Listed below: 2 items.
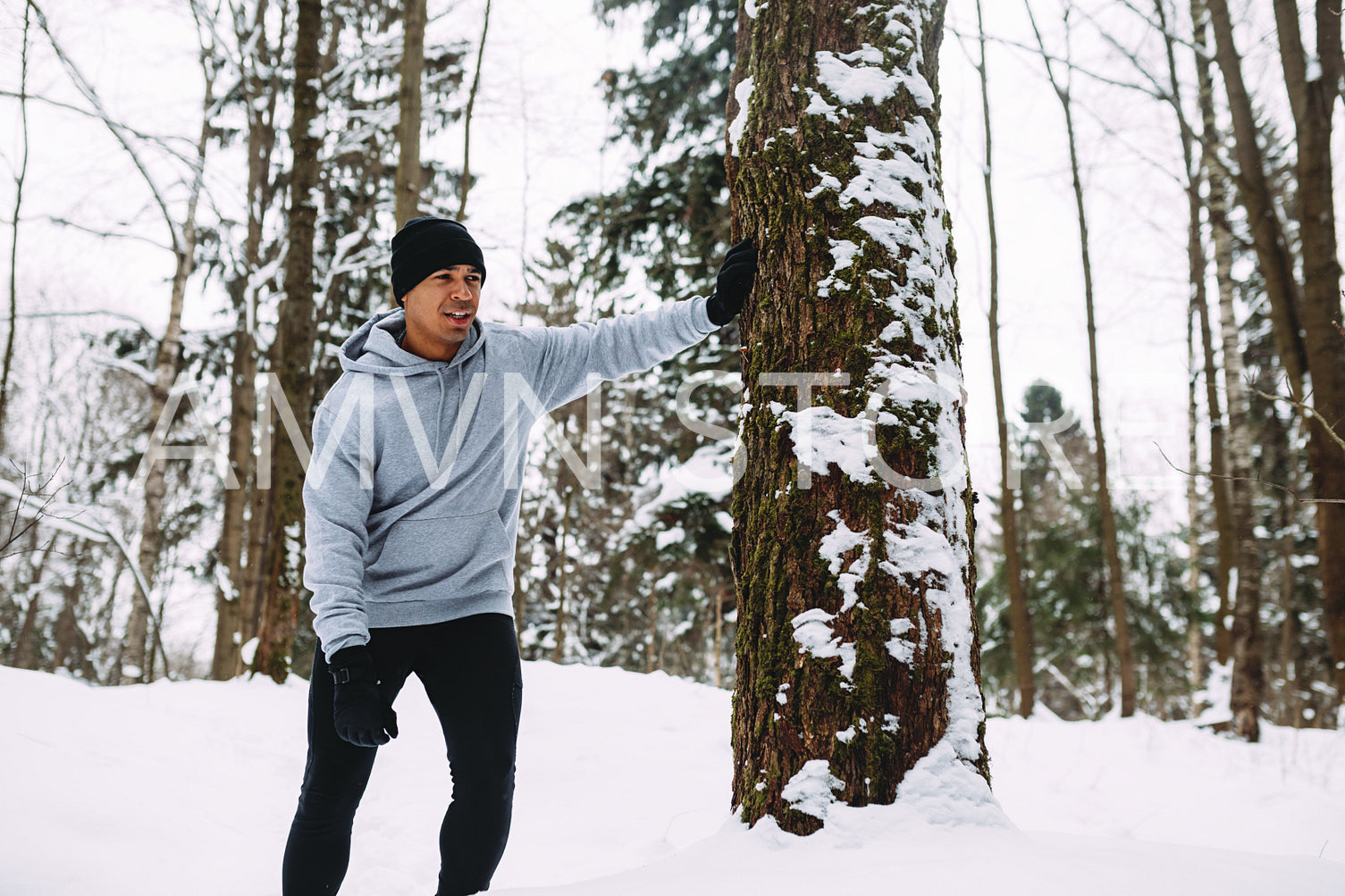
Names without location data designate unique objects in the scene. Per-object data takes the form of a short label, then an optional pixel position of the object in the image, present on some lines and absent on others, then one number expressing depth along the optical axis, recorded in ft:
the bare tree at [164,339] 27.86
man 6.15
